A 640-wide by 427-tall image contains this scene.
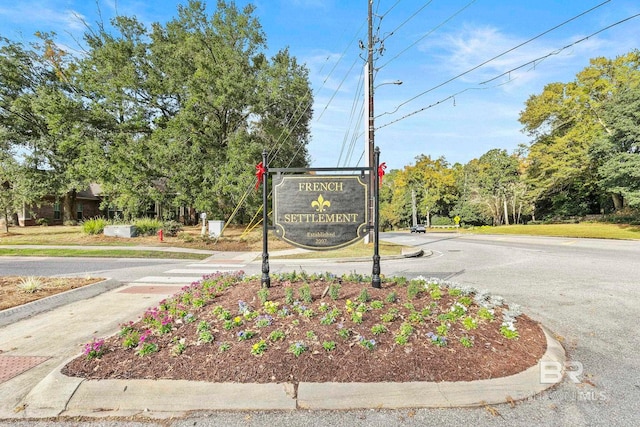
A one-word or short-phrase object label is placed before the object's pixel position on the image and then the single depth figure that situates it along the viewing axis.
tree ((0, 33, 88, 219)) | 22.78
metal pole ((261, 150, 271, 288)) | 4.84
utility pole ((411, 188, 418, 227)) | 52.78
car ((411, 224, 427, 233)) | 39.19
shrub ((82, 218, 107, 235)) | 18.47
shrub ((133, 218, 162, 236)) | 19.11
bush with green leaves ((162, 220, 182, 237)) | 19.56
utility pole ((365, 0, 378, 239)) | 14.50
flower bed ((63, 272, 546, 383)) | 2.90
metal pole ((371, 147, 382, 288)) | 4.82
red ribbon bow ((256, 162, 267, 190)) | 5.07
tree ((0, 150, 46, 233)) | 20.16
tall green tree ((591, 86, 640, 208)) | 26.22
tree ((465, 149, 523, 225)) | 47.90
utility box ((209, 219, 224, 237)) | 19.44
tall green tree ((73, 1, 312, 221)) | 21.50
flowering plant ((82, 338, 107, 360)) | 3.11
